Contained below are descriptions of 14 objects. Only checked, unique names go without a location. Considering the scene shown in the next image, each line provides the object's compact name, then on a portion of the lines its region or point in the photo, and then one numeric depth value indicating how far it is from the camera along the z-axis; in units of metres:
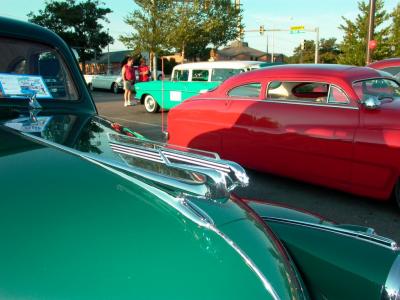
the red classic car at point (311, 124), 4.04
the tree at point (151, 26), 21.94
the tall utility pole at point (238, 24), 28.29
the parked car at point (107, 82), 20.79
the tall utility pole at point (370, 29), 12.89
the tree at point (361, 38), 19.27
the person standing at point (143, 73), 14.38
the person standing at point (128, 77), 13.43
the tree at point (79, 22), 42.44
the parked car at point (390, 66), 7.70
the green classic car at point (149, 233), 1.04
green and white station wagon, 10.76
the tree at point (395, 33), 19.02
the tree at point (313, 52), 49.34
